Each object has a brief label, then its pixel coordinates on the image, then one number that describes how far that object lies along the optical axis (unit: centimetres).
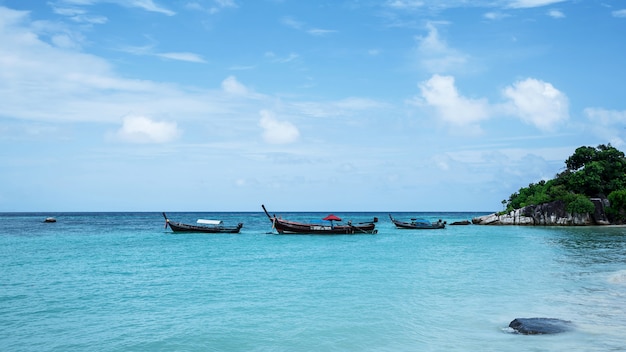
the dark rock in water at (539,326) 1154
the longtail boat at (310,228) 5112
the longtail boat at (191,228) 5453
